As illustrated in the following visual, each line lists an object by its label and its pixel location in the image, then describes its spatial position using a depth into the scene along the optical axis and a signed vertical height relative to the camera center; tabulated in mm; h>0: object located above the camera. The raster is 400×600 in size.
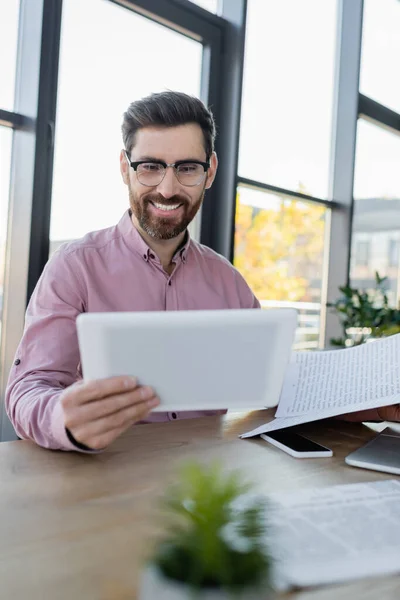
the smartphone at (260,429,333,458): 936 -230
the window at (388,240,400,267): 4496 +474
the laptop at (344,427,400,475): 876 -228
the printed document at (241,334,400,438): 1033 -143
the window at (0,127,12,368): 2182 +401
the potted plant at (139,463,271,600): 254 -107
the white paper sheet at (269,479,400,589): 520 -229
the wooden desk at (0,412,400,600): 500 -245
